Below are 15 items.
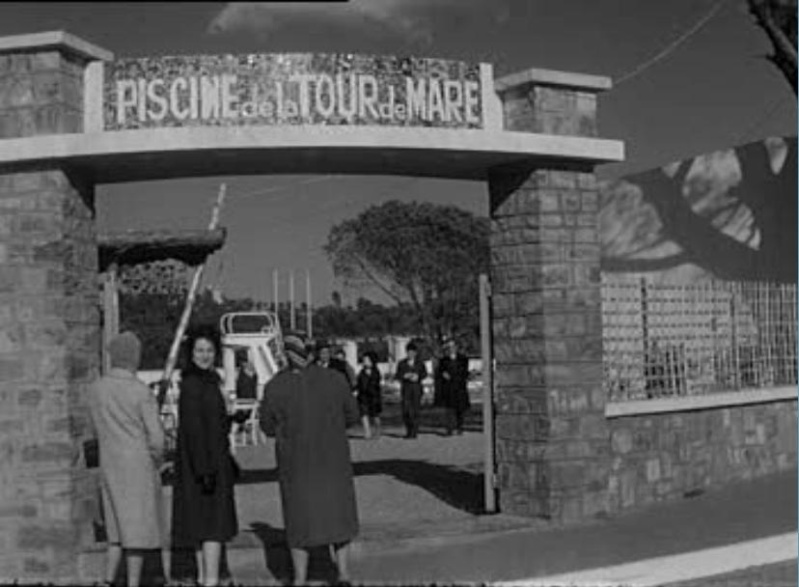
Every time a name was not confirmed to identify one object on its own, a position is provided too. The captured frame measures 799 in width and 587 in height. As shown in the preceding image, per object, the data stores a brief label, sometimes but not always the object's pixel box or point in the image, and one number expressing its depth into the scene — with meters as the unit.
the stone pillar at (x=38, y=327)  8.56
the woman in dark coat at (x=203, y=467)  6.95
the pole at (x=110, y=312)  9.51
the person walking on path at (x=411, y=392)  18.52
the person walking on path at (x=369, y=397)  19.14
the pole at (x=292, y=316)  55.10
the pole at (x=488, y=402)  9.98
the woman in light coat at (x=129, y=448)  6.89
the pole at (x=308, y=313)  53.78
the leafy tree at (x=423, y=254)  48.62
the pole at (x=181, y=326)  14.24
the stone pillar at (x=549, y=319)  9.62
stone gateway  8.59
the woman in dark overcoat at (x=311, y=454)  7.08
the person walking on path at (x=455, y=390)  19.52
